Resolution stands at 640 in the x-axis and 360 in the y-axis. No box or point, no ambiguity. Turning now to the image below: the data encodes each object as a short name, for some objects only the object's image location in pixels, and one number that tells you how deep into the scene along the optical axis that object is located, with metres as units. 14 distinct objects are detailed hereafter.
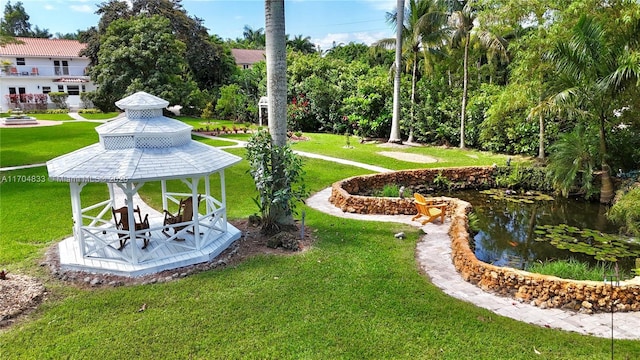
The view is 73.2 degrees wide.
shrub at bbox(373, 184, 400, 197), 12.52
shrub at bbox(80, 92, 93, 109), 39.92
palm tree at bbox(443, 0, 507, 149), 19.47
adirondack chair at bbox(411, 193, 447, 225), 10.64
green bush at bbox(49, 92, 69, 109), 40.84
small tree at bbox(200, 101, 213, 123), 32.97
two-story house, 42.81
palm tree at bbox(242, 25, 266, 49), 74.64
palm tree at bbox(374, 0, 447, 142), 20.67
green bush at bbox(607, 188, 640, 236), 9.65
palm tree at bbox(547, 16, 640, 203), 11.09
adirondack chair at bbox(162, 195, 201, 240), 8.70
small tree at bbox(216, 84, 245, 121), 31.25
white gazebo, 7.52
